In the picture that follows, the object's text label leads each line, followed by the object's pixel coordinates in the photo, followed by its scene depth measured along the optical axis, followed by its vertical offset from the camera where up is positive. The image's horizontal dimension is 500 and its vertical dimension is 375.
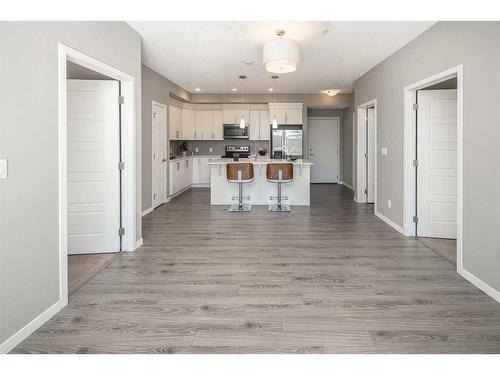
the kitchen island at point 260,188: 7.91 -0.31
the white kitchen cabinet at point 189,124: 10.78 +1.36
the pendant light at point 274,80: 8.02 +1.98
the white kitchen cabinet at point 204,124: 10.84 +1.36
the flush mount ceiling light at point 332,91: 9.03 +1.91
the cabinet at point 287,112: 10.39 +1.63
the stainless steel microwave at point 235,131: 10.83 +1.16
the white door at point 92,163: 4.21 +0.10
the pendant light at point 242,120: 7.93 +1.08
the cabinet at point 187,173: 9.05 -0.01
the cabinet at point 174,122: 9.30 +1.28
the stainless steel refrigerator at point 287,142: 10.58 +0.84
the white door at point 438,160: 5.03 +0.17
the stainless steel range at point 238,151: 11.11 +0.62
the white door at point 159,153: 7.55 +0.40
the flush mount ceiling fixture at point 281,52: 4.83 +1.52
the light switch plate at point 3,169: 2.21 +0.02
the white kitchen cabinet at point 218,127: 10.89 +1.29
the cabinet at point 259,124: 10.80 +1.36
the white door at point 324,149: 11.93 +0.74
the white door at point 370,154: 7.82 +0.39
